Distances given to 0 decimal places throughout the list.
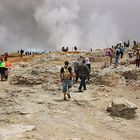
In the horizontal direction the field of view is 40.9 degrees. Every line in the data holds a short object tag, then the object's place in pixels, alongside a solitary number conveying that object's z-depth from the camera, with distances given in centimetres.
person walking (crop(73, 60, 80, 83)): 1449
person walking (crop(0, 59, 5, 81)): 1545
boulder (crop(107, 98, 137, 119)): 1025
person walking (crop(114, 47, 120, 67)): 1707
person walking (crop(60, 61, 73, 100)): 1088
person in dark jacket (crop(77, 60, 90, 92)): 1216
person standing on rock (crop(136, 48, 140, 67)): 1601
